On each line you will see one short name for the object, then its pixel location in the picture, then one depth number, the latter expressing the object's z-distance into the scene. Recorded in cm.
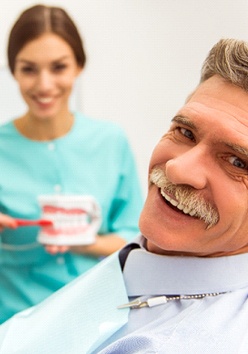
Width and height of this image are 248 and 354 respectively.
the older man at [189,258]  85
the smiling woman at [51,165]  154
